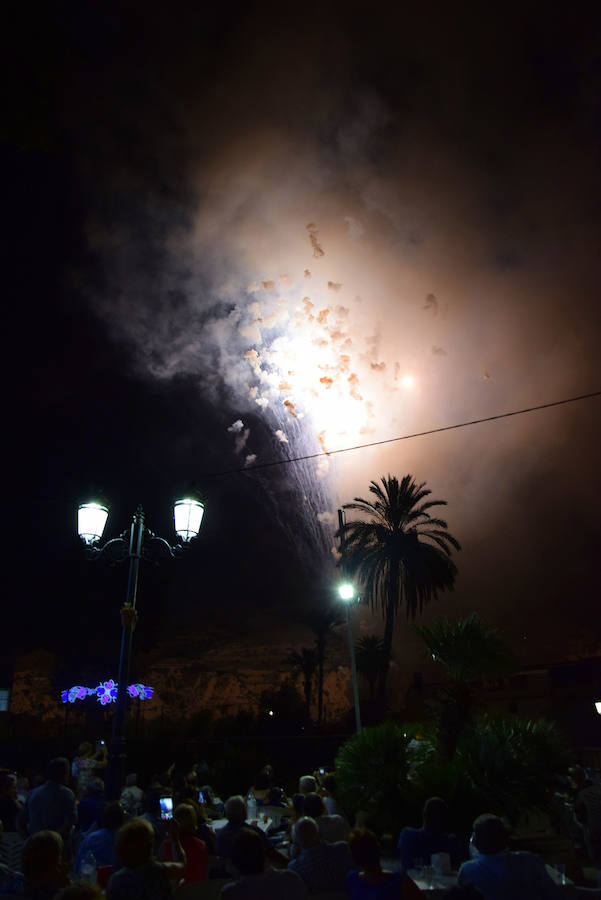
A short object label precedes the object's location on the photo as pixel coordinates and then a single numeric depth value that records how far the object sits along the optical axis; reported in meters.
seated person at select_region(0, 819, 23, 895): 4.84
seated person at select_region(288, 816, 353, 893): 5.18
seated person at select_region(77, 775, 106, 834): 8.73
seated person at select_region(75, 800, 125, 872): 5.91
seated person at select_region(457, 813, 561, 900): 4.57
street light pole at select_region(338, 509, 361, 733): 23.41
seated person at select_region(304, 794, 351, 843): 6.41
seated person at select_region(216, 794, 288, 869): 6.84
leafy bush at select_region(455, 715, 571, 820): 7.07
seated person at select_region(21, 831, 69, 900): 3.89
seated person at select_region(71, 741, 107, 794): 12.89
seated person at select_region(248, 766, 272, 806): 15.23
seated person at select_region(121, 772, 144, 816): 10.68
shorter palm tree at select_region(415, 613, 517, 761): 8.69
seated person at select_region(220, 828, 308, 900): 3.97
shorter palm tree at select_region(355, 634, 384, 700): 64.19
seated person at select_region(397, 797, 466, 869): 6.49
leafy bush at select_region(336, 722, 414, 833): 7.67
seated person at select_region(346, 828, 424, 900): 4.25
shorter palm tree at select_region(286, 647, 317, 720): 59.66
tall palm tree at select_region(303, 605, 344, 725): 56.16
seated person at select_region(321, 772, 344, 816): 8.75
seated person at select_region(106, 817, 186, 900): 3.77
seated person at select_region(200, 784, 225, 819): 11.84
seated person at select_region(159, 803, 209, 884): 5.90
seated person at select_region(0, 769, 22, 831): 7.72
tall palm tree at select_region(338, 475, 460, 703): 31.73
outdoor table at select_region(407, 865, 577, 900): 5.23
